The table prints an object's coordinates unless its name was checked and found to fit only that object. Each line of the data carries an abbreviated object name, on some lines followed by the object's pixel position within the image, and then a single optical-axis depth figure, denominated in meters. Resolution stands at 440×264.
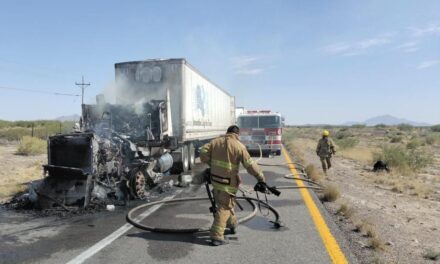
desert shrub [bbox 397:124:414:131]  117.69
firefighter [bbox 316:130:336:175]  15.98
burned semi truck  9.64
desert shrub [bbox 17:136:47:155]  27.77
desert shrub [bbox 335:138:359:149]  41.22
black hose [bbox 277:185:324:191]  12.55
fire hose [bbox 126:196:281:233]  7.14
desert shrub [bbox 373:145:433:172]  22.05
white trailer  14.96
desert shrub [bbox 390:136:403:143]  59.55
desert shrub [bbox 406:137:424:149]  40.86
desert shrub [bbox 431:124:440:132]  116.53
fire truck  25.39
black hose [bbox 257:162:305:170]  19.12
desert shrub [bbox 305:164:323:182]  14.71
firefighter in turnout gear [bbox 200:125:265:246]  6.64
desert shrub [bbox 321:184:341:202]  10.92
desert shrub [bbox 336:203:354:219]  8.81
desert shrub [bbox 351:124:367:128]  152.25
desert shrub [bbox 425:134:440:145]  57.41
